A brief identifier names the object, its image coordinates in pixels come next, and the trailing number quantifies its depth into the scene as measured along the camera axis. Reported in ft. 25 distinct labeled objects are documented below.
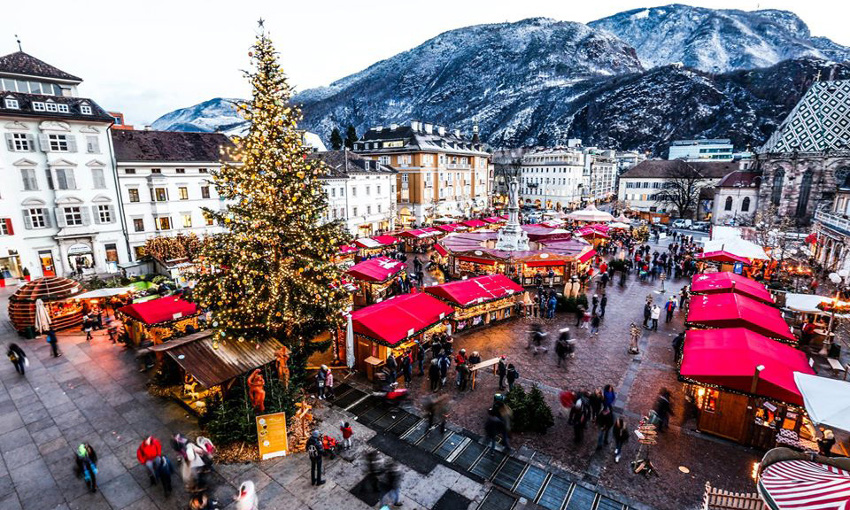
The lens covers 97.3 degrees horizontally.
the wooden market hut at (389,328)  45.96
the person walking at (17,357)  45.47
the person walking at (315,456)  29.68
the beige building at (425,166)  178.91
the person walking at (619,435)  32.77
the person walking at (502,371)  43.83
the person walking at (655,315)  62.18
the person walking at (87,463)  28.12
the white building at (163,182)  101.91
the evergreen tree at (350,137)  203.37
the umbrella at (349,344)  48.01
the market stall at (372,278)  72.54
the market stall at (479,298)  60.23
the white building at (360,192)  137.39
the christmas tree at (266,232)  39.99
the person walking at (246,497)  23.29
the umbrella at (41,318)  57.47
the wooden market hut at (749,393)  33.68
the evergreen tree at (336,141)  197.27
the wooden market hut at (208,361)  37.09
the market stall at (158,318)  51.05
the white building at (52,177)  85.61
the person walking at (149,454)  28.86
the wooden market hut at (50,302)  58.54
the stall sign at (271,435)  33.09
